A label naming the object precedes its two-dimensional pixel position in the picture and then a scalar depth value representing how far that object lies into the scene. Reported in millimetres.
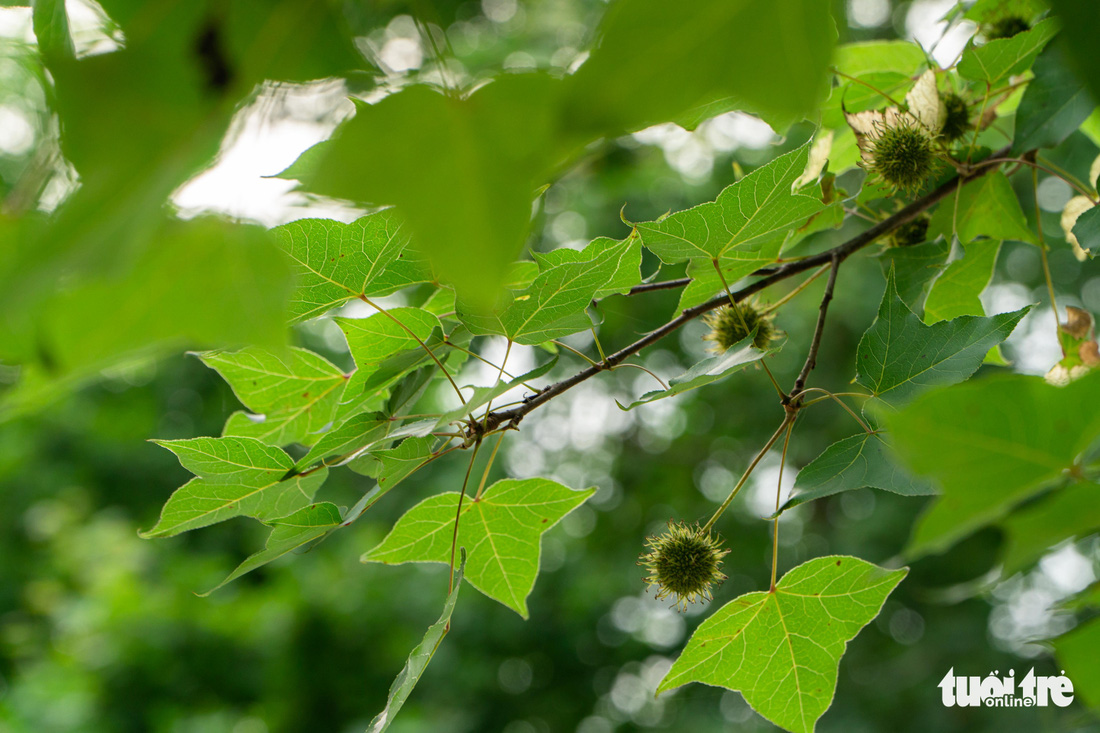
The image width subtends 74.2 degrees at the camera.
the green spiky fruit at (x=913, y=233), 957
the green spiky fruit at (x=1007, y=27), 971
